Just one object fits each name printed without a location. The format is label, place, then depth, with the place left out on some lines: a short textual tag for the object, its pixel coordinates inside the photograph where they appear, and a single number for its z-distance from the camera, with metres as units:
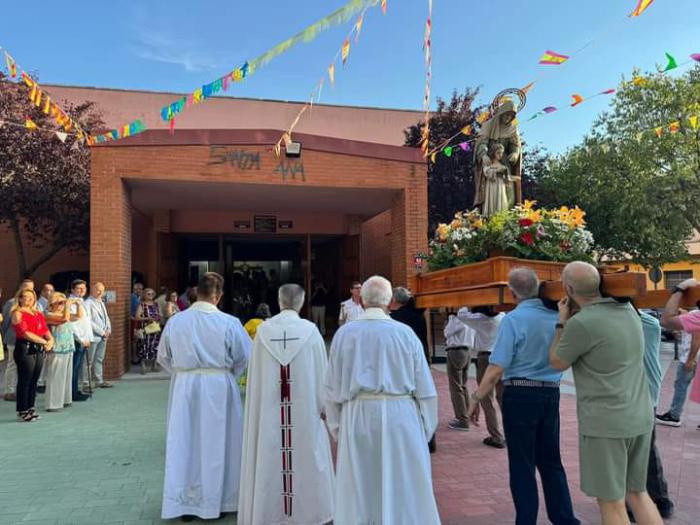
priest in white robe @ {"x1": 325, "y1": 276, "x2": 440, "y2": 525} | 3.34
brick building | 11.05
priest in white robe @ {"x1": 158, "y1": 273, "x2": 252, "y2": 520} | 4.26
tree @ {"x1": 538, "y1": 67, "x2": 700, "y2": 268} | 16.27
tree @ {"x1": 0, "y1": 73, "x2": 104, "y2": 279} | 14.04
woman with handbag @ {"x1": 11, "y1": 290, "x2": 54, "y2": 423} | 7.52
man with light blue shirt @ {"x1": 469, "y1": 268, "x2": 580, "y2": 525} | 3.67
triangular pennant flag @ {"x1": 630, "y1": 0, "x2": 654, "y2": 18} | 6.23
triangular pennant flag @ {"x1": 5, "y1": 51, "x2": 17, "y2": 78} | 8.27
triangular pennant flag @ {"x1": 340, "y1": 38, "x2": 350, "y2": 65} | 7.51
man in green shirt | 3.05
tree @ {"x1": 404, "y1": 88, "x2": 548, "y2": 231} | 18.55
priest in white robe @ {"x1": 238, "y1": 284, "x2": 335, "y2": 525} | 3.97
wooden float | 3.07
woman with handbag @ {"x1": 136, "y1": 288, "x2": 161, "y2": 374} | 11.40
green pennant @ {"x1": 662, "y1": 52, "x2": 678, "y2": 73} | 8.02
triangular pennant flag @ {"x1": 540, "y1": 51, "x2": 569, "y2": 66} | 8.08
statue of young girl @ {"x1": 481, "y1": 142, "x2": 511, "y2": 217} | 5.29
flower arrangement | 3.96
